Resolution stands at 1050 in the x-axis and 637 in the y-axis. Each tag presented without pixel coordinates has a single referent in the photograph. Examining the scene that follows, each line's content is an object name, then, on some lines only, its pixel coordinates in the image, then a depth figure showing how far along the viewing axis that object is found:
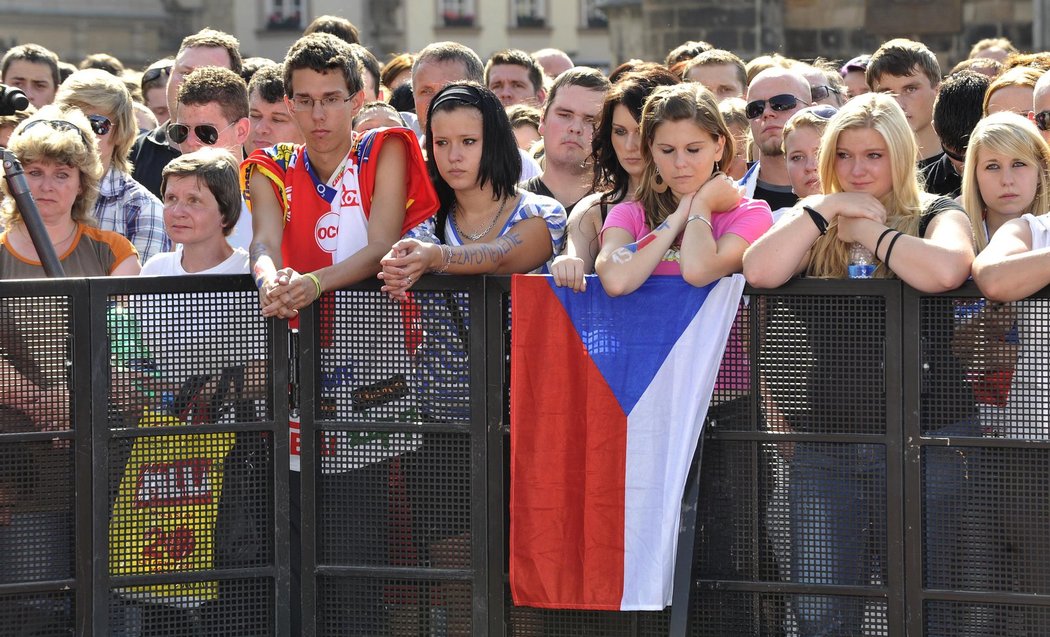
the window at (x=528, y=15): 96.31
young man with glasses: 10.31
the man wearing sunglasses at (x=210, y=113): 15.02
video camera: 11.23
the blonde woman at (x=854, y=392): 9.64
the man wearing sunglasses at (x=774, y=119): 13.48
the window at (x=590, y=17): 96.31
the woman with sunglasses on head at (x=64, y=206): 11.86
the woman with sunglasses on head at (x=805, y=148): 12.36
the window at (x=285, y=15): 96.69
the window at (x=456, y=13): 95.25
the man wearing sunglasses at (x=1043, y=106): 12.05
